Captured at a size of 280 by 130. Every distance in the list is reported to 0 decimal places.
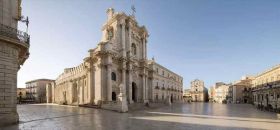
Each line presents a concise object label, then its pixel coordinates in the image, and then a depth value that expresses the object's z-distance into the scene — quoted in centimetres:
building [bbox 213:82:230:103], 6064
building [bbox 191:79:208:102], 6674
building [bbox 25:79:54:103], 5453
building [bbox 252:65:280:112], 2542
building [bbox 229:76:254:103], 5180
